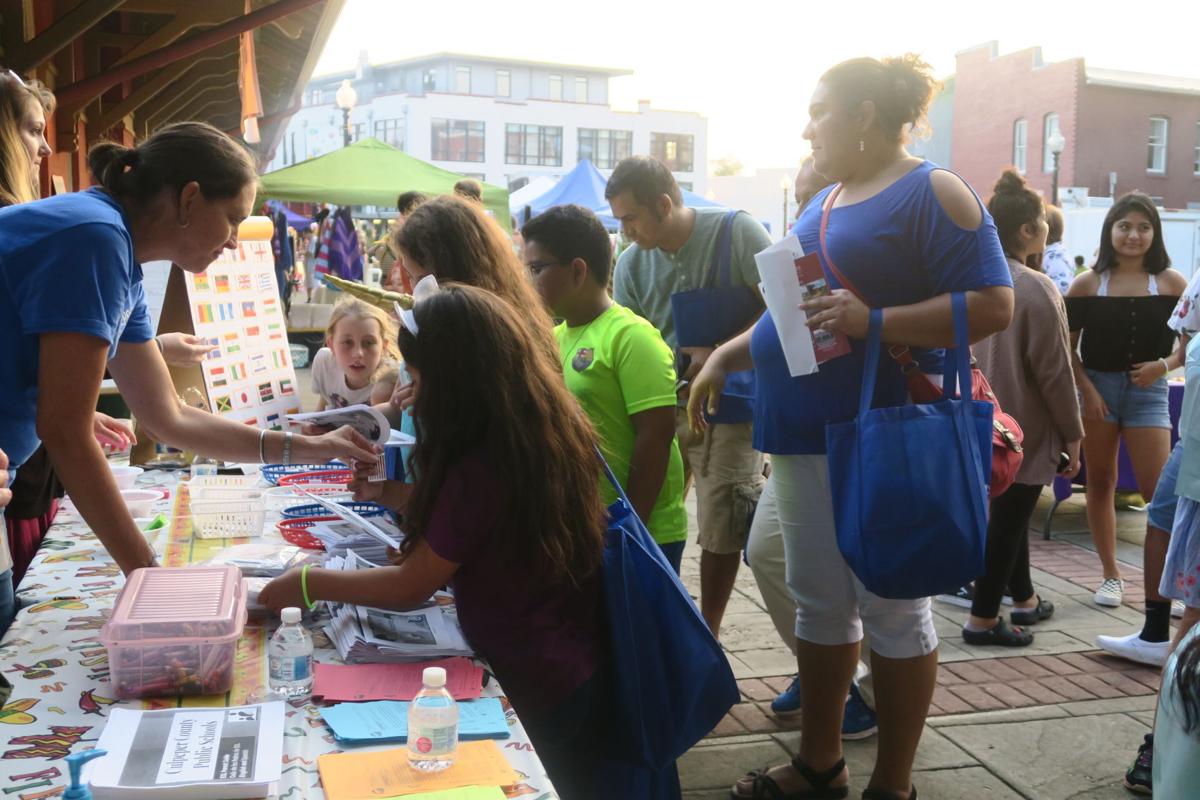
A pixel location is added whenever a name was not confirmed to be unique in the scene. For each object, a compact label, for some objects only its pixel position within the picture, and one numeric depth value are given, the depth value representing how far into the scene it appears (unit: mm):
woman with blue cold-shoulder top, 2582
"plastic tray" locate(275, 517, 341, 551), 2738
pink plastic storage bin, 1711
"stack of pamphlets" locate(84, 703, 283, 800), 1400
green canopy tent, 12156
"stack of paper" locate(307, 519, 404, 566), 2520
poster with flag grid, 3652
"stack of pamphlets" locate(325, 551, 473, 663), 1947
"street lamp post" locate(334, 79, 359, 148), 17484
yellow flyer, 1468
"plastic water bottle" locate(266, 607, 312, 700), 1780
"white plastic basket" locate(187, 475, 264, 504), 2863
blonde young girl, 4523
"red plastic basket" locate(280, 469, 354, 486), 3580
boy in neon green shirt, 2924
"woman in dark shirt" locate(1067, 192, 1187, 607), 5016
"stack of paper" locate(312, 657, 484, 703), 1786
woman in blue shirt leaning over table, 1994
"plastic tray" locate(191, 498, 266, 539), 2762
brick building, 37031
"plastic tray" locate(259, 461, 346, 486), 3645
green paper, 1450
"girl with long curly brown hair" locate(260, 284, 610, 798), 2014
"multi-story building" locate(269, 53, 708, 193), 66500
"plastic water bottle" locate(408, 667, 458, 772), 1531
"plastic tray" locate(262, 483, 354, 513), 3219
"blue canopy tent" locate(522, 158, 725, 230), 15711
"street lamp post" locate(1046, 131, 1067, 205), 26419
